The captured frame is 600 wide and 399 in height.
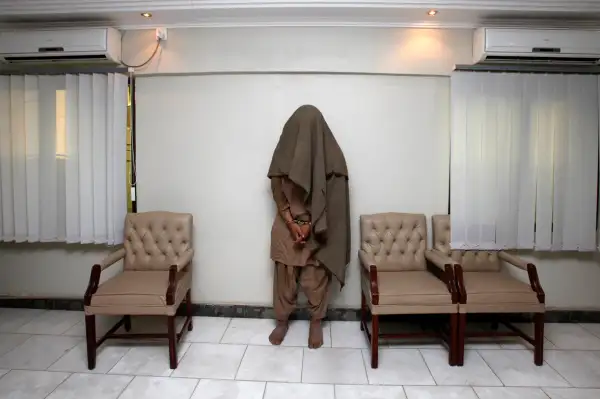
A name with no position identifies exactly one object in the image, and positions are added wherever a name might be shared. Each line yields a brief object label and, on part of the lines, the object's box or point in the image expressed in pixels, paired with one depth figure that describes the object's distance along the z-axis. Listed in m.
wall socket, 2.99
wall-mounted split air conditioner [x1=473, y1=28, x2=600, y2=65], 2.73
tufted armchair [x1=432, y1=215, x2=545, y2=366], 2.42
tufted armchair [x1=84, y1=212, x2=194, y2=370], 2.35
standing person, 2.62
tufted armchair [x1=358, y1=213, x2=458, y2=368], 2.39
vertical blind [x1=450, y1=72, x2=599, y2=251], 2.87
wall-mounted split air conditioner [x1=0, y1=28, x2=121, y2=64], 2.85
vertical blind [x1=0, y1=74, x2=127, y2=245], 3.01
